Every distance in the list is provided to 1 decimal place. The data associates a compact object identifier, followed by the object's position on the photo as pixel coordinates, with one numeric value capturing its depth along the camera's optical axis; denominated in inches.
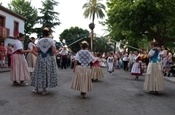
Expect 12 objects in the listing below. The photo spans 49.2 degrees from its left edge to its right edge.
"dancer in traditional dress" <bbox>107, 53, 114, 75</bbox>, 479.3
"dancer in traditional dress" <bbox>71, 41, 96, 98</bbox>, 220.6
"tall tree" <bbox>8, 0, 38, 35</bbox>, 1395.0
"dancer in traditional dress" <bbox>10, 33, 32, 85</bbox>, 259.0
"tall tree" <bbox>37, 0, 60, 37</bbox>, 1482.2
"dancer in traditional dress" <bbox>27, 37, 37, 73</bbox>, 296.4
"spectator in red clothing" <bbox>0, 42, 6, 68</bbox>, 505.3
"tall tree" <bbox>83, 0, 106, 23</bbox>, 1495.0
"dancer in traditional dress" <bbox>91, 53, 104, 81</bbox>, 345.2
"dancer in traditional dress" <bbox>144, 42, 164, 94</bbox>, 255.9
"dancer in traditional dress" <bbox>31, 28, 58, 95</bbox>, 219.3
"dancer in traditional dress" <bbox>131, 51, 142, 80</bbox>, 401.0
